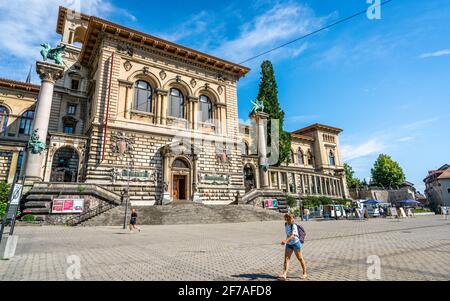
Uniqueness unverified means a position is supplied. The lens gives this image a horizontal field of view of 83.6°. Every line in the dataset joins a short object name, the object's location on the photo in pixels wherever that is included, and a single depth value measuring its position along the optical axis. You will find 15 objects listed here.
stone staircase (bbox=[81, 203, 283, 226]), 16.58
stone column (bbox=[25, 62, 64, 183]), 17.62
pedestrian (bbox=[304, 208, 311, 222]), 24.31
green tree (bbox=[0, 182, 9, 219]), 17.38
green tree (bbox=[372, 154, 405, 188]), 61.94
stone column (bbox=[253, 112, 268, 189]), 27.94
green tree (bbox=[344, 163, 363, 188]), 65.61
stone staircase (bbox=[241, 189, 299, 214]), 25.49
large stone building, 21.05
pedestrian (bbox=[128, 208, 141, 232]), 12.82
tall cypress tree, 34.72
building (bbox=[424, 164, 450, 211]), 50.74
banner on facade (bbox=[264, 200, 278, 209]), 26.22
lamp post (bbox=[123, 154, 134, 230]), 21.53
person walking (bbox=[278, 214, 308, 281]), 4.75
